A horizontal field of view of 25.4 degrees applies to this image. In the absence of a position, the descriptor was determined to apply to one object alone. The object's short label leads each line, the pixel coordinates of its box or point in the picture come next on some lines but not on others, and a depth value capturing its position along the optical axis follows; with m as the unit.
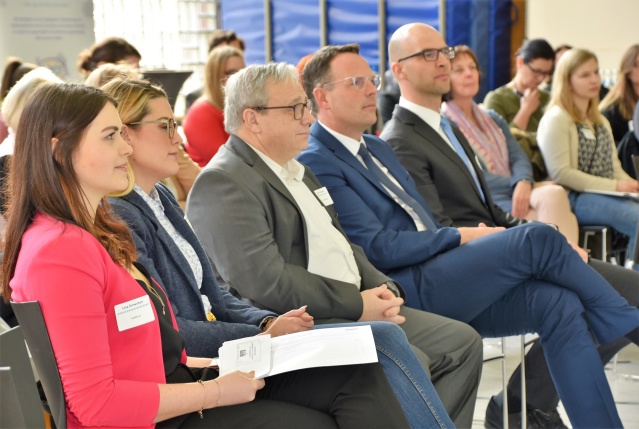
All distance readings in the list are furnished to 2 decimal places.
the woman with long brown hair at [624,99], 8.94
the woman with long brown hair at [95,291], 2.48
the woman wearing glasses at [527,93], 9.03
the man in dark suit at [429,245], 4.53
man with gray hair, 4.01
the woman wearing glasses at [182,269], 3.35
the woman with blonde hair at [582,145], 7.52
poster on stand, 10.02
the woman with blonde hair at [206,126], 7.82
